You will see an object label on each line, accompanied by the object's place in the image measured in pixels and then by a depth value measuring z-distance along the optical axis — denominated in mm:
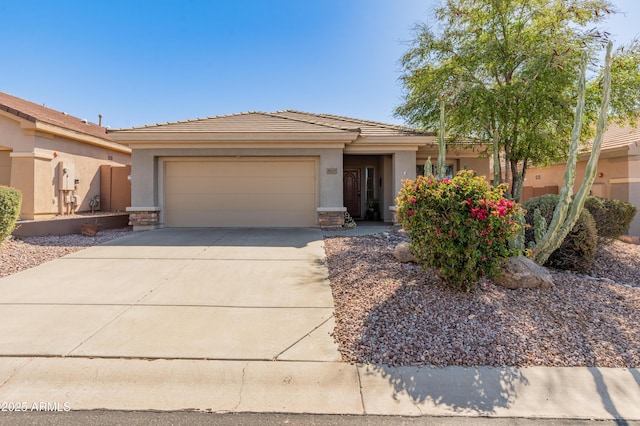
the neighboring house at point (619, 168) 10078
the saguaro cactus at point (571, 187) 4797
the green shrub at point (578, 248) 5805
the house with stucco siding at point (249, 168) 10492
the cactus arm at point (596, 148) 4727
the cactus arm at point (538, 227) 5336
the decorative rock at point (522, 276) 4703
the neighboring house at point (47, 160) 10133
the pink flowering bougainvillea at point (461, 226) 4090
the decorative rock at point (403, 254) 6008
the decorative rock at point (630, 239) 9156
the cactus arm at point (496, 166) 8094
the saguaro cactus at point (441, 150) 5891
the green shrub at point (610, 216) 6922
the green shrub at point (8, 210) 6703
